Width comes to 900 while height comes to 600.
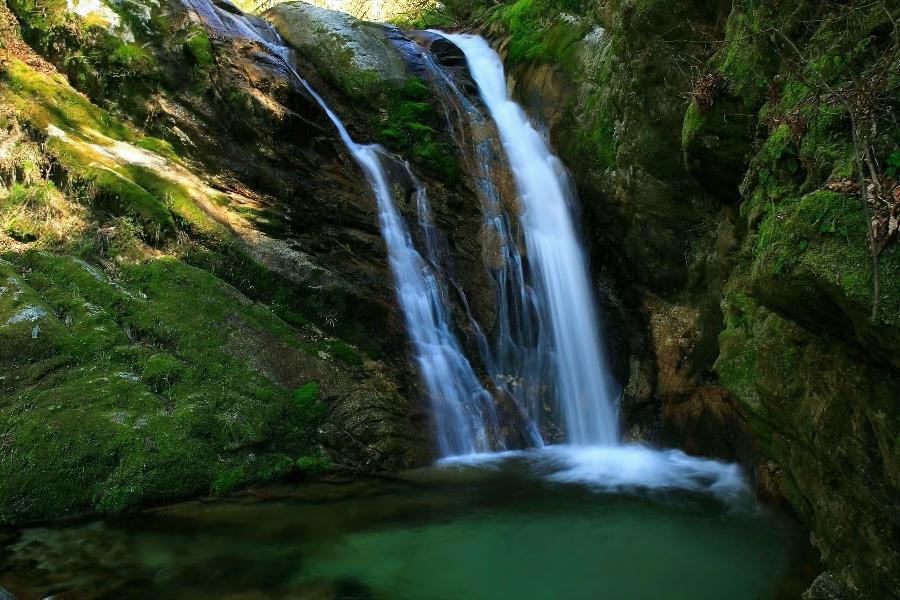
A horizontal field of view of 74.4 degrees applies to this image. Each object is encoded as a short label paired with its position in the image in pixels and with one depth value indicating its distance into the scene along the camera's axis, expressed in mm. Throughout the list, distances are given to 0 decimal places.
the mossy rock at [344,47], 12969
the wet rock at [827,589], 4051
